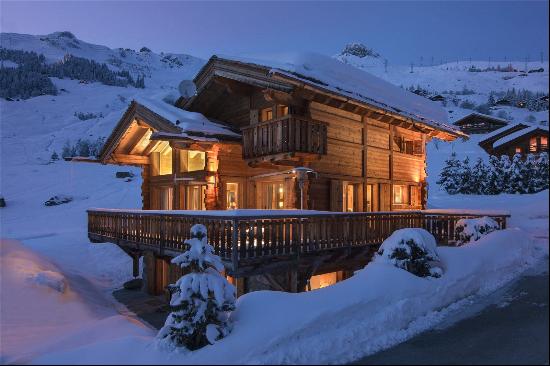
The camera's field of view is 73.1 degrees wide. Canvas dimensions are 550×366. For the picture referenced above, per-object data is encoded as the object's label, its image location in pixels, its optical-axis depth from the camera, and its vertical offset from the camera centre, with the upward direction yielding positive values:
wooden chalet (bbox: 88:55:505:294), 10.54 +1.14
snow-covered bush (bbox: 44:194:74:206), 33.88 -0.60
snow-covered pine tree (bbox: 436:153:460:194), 33.06 +1.56
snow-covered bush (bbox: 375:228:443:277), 8.66 -1.41
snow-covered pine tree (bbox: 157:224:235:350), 5.61 -1.73
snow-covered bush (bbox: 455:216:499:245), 12.83 -1.17
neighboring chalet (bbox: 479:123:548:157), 32.64 +5.52
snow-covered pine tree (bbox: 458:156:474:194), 28.28 +1.36
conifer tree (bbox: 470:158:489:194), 20.65 +0.93
